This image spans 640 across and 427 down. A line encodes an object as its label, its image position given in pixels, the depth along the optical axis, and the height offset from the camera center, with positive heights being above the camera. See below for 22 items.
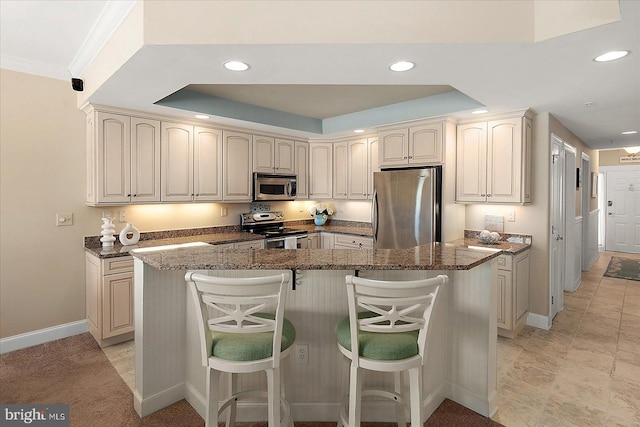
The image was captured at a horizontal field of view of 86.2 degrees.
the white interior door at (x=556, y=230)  3.87 -0.24
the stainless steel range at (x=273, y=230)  4.43 -0.28
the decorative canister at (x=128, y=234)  3.48 -0.26
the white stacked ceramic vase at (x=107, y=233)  3.44 -0.23
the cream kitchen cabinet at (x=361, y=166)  4.79 +0.62
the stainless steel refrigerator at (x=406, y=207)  3.84 +0.03
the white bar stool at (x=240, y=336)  1.55 -0.63
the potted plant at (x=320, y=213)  5.52 -0.05
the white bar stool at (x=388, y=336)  1.55 -0.63
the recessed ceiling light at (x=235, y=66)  2.25 +0.97
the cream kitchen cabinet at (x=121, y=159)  3.33 +0.52
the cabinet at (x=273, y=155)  4.61 +0.77
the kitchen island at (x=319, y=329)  2.12 -0.79
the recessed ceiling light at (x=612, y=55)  2.10 +0.97
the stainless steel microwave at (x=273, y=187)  4.57 +0.32
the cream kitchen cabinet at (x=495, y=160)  3.56 +0.55
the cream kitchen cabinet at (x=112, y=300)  3.16 -0.84
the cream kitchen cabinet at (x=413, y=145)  3.88 +0.78
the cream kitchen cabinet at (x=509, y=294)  3.42 -0.85
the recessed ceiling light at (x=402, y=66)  2.24 +0.96
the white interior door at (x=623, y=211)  7.74 -0.03
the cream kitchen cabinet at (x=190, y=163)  3.80 +0.55
